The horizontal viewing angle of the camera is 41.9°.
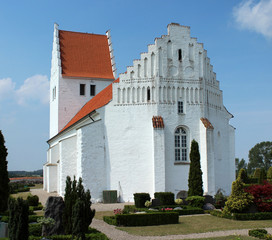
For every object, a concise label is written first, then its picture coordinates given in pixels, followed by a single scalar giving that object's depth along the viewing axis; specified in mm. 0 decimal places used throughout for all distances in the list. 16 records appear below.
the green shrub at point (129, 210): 17653
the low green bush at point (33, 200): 23422
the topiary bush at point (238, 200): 18245
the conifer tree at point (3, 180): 20812
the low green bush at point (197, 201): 21656
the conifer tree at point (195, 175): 23281
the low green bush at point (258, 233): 12906
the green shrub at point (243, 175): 44144
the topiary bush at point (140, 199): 22234
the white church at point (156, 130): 26078
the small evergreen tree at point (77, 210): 11729
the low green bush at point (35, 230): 13836
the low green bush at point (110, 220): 16292
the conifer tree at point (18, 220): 11242
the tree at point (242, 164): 136675
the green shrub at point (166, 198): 22266
